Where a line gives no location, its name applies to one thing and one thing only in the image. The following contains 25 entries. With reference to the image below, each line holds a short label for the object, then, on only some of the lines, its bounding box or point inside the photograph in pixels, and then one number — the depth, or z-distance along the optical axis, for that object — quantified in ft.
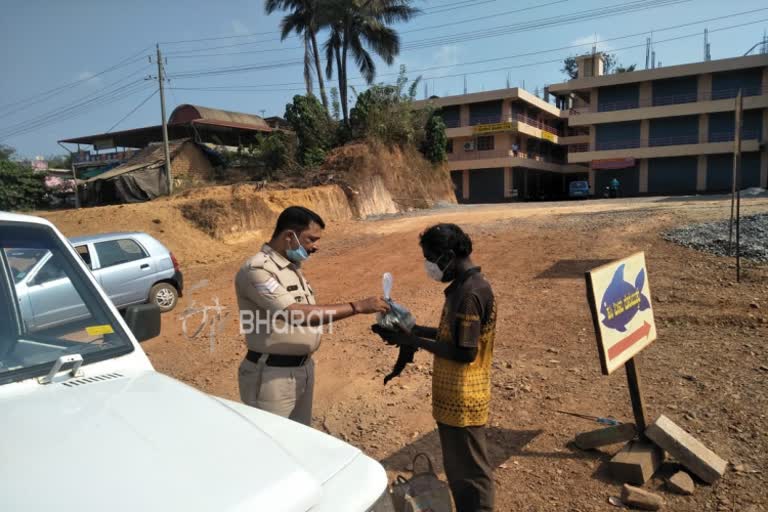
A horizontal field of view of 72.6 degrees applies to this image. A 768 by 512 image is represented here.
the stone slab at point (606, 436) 11.82
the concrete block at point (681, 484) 10.39
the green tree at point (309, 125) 81.61
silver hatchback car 28.30
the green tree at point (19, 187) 85.72
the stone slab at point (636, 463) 10.73
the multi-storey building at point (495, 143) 130.52
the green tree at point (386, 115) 82.89
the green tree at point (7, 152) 159.31
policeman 8.69
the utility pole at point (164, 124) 73.41
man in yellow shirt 8.46
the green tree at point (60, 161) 159.19
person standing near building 116.57
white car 4.66
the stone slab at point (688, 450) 10.47
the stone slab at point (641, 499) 10.04
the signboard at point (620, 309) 10.68
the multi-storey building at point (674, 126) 115.14
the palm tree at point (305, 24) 98.17
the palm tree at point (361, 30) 96.17
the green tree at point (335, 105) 87.10
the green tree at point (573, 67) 183.75
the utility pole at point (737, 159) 23.47
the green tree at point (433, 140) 98.07
